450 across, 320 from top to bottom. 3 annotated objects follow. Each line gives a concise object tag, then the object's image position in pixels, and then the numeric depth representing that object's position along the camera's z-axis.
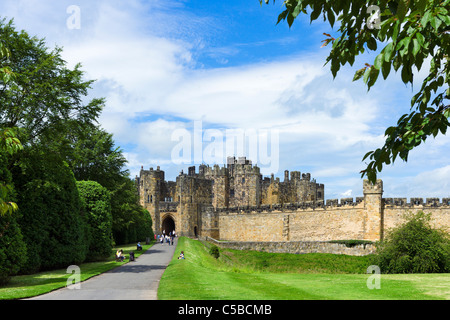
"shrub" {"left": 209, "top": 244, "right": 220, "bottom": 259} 44.53
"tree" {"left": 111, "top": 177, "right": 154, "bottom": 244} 45.22
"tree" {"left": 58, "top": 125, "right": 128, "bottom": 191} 44.62
